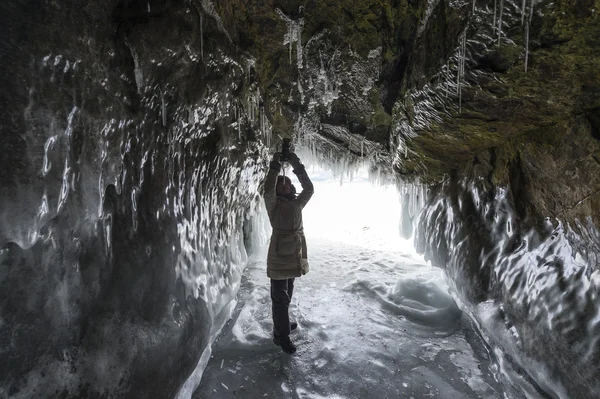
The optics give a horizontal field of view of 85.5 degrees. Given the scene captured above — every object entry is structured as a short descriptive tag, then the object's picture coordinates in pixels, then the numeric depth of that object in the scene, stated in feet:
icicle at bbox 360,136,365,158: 24.16
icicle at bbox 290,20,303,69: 14.55
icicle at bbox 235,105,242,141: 16.83
